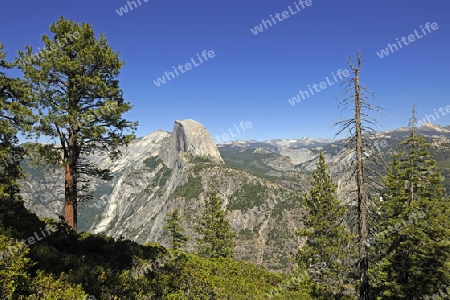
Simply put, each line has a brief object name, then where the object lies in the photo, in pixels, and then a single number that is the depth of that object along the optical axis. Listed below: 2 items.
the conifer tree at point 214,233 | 44.59
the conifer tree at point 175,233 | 45.50
